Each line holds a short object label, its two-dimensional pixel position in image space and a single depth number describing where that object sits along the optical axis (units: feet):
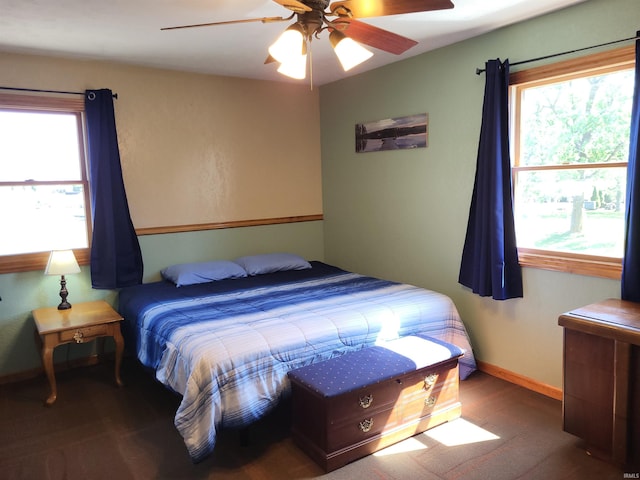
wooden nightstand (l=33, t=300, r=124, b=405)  10.00
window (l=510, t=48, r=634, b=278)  8.82
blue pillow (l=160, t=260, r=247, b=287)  12.43
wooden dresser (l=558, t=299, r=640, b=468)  7.15
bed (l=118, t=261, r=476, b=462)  7.58
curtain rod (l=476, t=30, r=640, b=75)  8.21
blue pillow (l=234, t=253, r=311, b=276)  13.50
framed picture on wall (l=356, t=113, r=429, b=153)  12.32
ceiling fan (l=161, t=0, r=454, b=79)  6.39
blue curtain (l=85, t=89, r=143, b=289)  11.81
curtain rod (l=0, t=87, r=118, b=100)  11.00
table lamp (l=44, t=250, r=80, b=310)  10.86
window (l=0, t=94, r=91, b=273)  11.33
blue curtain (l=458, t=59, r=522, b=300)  10.03
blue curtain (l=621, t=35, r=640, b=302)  7.98
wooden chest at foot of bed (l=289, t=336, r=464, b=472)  7.53
